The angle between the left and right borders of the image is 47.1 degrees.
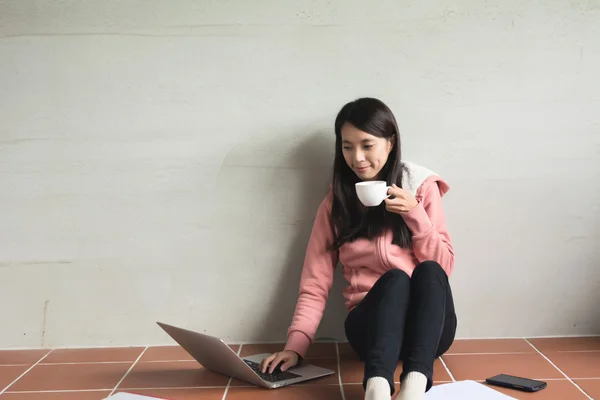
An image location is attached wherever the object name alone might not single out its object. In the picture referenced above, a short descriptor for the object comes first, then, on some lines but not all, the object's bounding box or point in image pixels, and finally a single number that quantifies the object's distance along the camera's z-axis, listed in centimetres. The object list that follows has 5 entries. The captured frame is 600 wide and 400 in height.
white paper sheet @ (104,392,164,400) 181
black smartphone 184
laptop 187
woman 179
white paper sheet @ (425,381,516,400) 176
